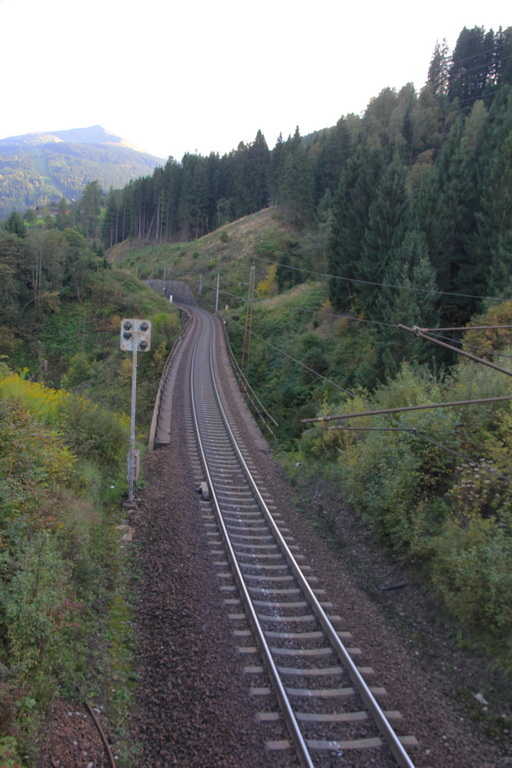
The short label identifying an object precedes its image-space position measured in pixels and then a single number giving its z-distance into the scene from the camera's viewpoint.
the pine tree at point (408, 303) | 20.90
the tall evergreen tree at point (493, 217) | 24.35
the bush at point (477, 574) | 7.22
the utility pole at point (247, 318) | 33.49
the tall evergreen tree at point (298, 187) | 65.06
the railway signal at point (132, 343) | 11.99
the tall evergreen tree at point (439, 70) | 75.94
